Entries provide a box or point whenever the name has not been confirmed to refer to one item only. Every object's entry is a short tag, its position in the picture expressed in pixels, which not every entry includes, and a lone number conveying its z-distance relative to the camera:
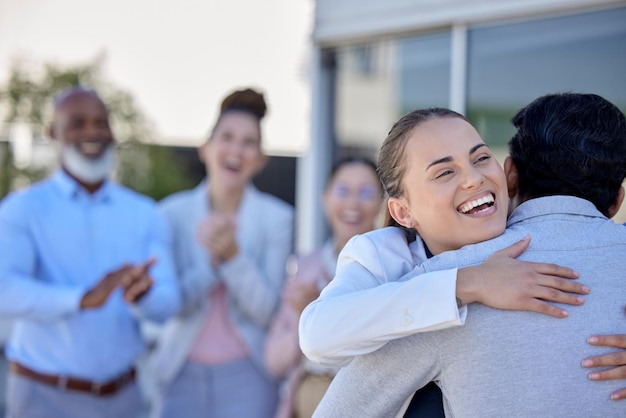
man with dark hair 1.36
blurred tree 12.02
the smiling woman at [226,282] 3.84
